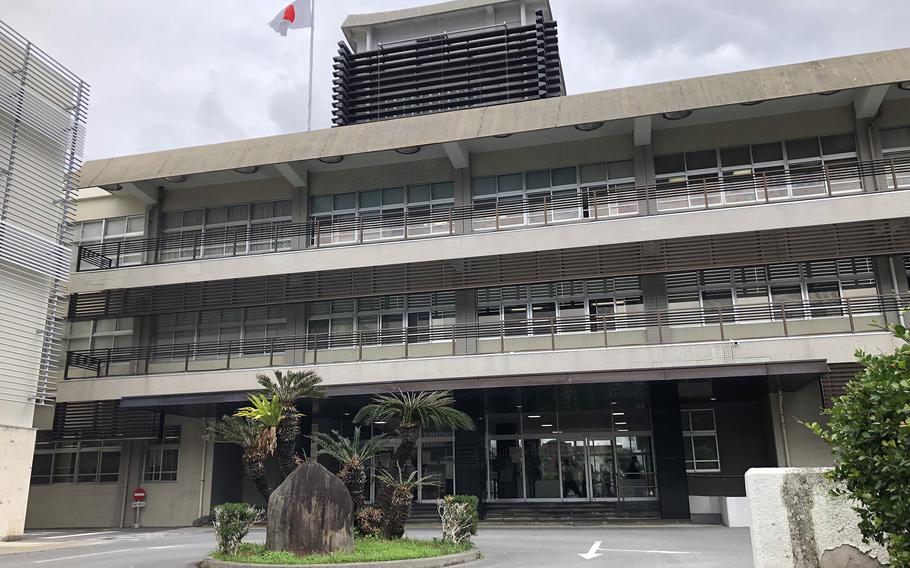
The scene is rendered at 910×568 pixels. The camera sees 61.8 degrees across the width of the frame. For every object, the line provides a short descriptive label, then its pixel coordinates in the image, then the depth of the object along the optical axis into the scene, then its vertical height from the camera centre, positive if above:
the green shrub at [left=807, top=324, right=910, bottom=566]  4.37 +0.12
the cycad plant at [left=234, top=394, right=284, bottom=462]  13.13 +0.99
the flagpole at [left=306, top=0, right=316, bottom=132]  30.83 +15.48
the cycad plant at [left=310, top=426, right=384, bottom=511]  13.76 +0.25
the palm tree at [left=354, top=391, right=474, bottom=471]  13.88 +1.06
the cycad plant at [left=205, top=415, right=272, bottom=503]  13.05 +0.52
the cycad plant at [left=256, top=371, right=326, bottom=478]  13.41 +1.18
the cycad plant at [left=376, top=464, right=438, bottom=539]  13.80 -0.50
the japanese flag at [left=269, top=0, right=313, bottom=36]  30.84 +18.09
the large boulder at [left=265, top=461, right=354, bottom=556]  11.75 -0.59
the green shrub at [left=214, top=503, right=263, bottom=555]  12.34 -0.78
